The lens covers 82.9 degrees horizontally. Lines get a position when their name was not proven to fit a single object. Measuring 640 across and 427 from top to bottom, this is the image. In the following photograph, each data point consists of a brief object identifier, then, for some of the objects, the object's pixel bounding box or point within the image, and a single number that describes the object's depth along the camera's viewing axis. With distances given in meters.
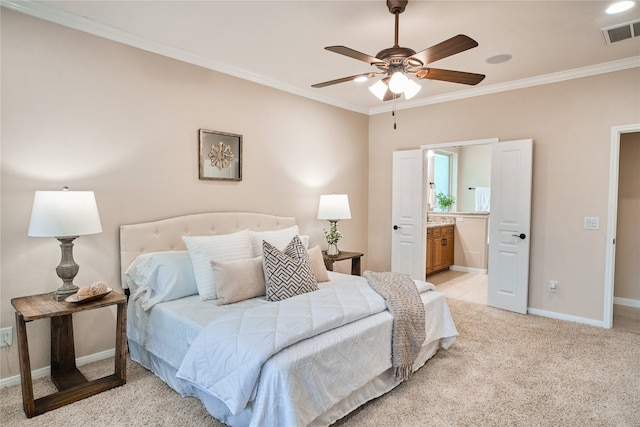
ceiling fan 2.13
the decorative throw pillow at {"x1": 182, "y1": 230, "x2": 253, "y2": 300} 2.78
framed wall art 3.51
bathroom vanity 6.00
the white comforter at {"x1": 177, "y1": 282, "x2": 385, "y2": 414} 1.79
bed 1.81
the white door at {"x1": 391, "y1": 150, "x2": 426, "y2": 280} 4.95
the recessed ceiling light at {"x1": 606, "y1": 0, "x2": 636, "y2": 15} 2.43
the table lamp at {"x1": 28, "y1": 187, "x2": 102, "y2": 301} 2.29
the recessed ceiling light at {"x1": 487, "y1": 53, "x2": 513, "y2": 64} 3.36
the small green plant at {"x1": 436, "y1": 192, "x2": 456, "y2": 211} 7.32
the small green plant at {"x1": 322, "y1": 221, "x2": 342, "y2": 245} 4.46
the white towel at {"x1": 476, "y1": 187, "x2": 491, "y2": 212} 7.33
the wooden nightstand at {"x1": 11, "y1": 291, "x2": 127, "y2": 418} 2.16
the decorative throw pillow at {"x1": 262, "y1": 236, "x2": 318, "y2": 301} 2.72
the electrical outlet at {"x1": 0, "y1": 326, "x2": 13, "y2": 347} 2.49
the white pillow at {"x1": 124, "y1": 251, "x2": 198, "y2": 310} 2.76
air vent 2.75
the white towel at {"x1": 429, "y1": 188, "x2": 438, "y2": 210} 7.28
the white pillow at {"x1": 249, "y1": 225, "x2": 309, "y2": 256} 3.31
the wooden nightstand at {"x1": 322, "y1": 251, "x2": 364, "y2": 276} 4.31
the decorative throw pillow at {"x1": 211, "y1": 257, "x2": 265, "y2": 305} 2.65
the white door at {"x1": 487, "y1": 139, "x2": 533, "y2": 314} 4.05
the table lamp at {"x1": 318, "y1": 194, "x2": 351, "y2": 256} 4.43
